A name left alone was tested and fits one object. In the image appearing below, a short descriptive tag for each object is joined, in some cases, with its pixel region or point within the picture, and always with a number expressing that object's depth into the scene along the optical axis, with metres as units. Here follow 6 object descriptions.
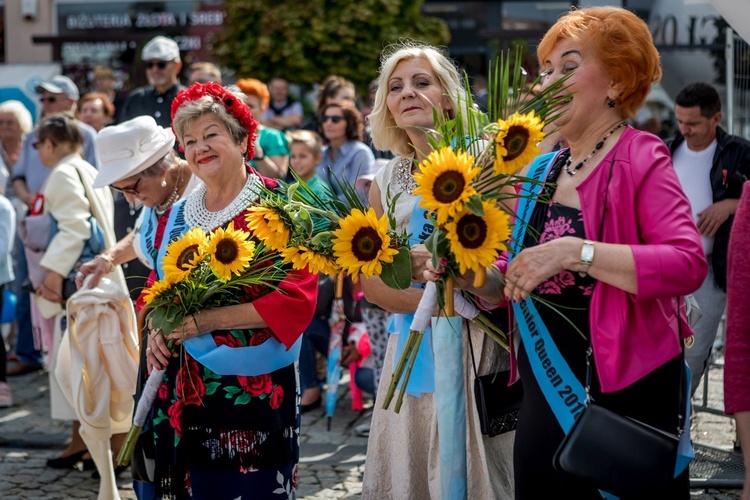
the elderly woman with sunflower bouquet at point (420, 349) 3.58
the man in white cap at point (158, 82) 8.66
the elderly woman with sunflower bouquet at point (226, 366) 3.56
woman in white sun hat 4.39
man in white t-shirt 5.73
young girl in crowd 7.50
